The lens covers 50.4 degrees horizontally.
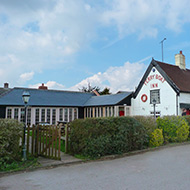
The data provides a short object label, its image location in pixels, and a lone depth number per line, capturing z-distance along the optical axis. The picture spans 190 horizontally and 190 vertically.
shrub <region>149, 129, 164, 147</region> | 11.28
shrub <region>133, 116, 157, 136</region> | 11.42
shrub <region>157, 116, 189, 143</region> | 12.81
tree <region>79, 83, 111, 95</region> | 62.62
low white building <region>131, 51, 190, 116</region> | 20.86
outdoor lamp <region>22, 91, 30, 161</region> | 8.09
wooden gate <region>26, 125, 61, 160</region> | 8.26
